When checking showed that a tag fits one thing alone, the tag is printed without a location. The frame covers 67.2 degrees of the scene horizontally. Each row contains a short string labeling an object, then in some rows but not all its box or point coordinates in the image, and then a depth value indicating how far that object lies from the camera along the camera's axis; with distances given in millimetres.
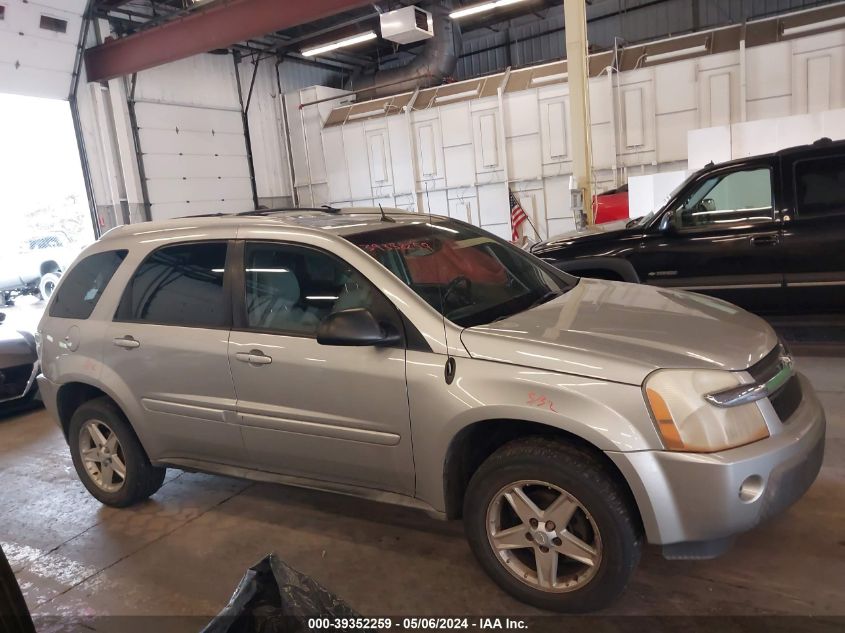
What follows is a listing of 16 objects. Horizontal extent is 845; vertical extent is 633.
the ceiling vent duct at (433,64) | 14938
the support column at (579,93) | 8297
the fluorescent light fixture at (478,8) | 12212
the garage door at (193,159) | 13648
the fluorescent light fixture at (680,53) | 11250
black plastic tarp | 2064
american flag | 13055
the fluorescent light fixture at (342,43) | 13586
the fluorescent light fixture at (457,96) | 13648
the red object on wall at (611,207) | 10492
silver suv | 2264
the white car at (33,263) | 13516
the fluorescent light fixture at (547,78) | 12438
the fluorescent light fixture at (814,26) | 10058
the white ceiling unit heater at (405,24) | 11852
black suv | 5277
